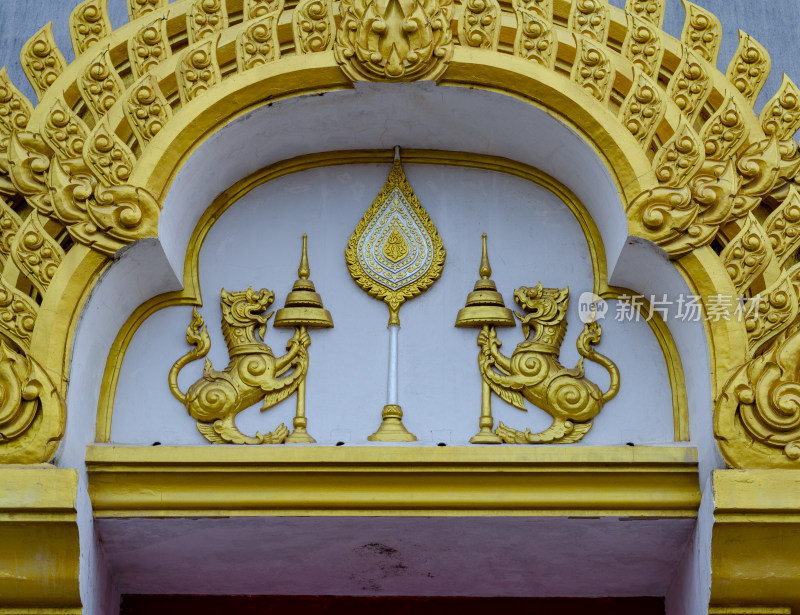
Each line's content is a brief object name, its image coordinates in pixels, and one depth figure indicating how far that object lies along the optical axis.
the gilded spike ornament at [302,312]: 4.85
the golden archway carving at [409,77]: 4.48
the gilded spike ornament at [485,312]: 4.83
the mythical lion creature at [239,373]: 4.73
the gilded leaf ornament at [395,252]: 4.96
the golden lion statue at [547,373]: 4.70
